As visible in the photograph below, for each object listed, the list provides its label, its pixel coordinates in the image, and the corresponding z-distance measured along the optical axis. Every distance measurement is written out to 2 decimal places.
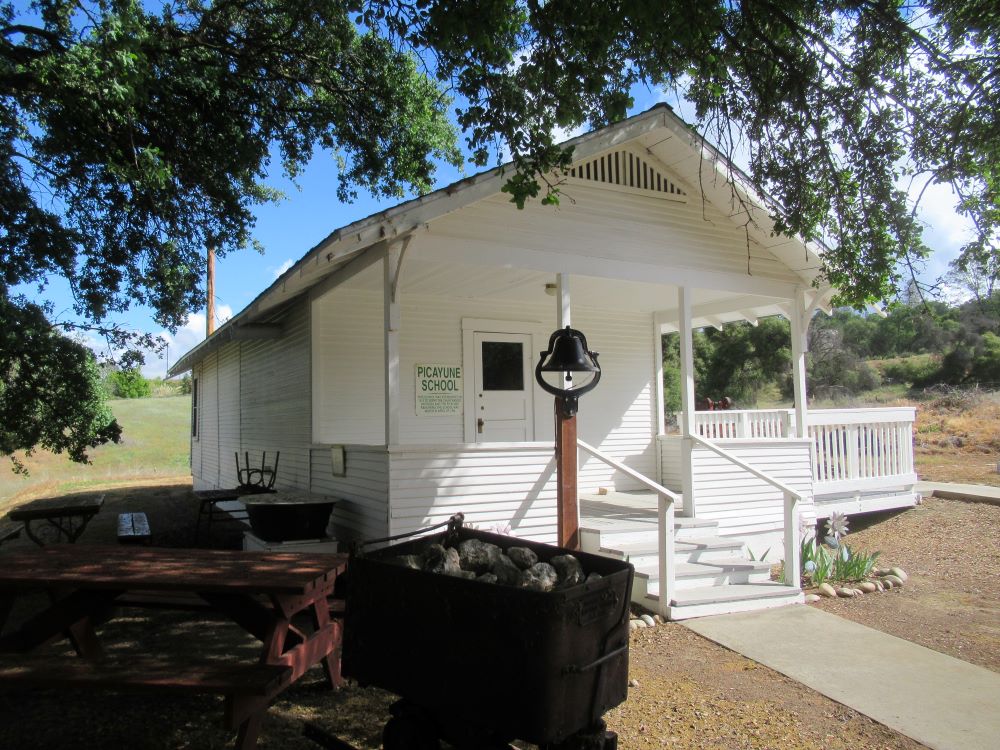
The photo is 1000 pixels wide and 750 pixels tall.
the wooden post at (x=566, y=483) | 5.80
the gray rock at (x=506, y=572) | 3.23
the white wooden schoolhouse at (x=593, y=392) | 6.84
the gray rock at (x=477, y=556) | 3.50
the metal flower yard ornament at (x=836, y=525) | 9.06
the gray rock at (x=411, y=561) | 3.48
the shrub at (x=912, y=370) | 30.45
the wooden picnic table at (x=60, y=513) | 8.18
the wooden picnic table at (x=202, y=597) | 3.35
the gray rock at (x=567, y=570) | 3.30
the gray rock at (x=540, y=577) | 3.16
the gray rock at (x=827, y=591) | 7.27
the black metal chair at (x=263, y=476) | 9.77
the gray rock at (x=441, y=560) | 3.36
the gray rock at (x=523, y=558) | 3.61
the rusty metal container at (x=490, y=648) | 2.76
